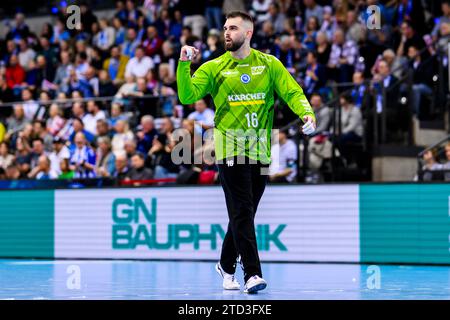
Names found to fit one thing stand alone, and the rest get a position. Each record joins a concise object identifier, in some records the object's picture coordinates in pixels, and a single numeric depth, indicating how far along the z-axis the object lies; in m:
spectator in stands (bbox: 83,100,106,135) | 19.92
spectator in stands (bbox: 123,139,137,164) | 18.27
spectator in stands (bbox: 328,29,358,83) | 18.69
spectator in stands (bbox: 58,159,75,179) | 18.69
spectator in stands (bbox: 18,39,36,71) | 24.92
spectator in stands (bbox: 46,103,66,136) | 20.47
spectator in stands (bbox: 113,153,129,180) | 18.08
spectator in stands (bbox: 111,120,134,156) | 18.87
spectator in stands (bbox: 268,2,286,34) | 21.13
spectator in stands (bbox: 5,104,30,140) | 20.98
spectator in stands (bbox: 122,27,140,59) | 22.83
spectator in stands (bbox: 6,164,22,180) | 19.47
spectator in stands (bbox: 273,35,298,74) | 19.39
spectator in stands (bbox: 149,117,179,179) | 17.47
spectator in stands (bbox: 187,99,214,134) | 17.91
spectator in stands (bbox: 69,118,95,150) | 19.55
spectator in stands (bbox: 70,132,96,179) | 18.78
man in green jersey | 9.59
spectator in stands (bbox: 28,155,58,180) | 19.14
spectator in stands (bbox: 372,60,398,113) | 17.47
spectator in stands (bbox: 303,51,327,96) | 18.53
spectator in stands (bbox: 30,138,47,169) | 19.89
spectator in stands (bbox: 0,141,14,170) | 20.08
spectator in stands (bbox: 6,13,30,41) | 26.25
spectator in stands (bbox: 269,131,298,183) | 16.61
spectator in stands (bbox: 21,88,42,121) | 21.23
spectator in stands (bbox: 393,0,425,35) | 18.98
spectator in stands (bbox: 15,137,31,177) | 19.77
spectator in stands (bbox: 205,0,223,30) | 22.14
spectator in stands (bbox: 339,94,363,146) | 17.22
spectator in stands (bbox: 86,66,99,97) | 22.05
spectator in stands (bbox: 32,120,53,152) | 20.27
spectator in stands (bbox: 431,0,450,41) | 18.38
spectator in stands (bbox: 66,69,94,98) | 22.06
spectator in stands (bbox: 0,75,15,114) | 23.48
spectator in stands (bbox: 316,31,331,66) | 19.16
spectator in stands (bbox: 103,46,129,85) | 22.48
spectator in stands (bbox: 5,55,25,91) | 24.14
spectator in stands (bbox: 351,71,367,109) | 17.48
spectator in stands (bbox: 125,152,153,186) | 17.54
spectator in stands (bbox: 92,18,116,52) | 23.87
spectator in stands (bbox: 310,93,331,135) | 17.25
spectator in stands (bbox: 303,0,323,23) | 20.83
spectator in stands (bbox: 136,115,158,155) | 18.31
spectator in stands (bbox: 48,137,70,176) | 19.41
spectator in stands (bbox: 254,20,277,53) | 19.91
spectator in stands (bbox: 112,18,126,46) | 23.72
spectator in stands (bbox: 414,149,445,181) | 15.54
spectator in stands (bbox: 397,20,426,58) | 18.43
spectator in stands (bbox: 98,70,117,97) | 21.48
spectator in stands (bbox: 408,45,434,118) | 17.53
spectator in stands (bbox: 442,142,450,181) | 15.21
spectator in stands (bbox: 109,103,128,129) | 19.47
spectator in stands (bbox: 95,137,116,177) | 18.56
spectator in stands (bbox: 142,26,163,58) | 22.09
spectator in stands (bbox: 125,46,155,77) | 21.48
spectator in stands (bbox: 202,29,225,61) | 19.31
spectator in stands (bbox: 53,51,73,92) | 23.38
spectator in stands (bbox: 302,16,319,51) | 19.94
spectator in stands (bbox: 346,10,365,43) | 19.25
